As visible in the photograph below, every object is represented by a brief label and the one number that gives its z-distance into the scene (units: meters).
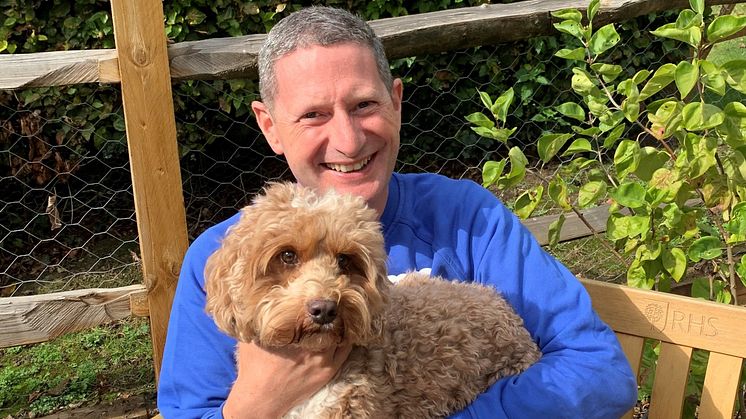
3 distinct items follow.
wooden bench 2.32
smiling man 1.95
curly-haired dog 1.80
